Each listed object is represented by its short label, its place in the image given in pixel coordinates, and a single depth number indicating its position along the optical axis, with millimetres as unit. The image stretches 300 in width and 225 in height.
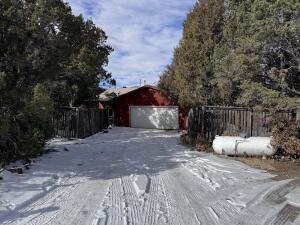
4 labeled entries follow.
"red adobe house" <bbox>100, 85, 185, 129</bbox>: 20492
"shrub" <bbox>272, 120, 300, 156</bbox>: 8535
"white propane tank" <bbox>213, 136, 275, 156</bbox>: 8760
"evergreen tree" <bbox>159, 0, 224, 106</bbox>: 12678
